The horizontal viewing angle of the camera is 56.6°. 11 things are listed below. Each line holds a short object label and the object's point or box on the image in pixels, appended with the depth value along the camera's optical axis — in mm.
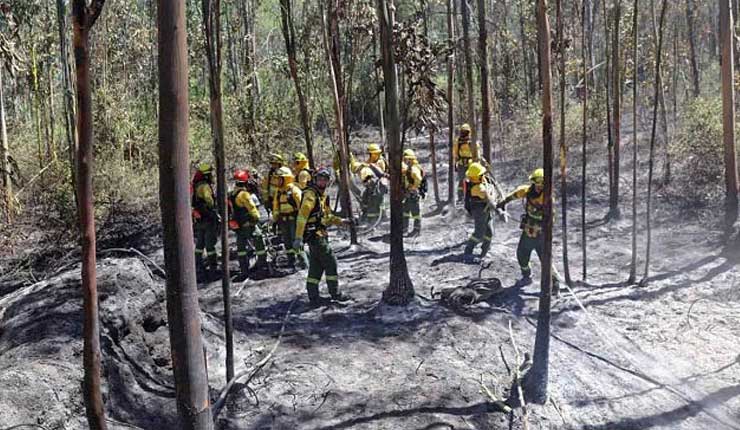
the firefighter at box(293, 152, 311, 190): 12070
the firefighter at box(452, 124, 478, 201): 15636
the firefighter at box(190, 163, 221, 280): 11125
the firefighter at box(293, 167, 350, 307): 9594
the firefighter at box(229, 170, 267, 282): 11125
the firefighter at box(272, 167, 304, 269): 11328
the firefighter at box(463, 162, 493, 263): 11500
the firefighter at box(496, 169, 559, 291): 9961
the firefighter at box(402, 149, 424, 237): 13875
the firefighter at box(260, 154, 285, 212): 11805
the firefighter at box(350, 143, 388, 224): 14595
